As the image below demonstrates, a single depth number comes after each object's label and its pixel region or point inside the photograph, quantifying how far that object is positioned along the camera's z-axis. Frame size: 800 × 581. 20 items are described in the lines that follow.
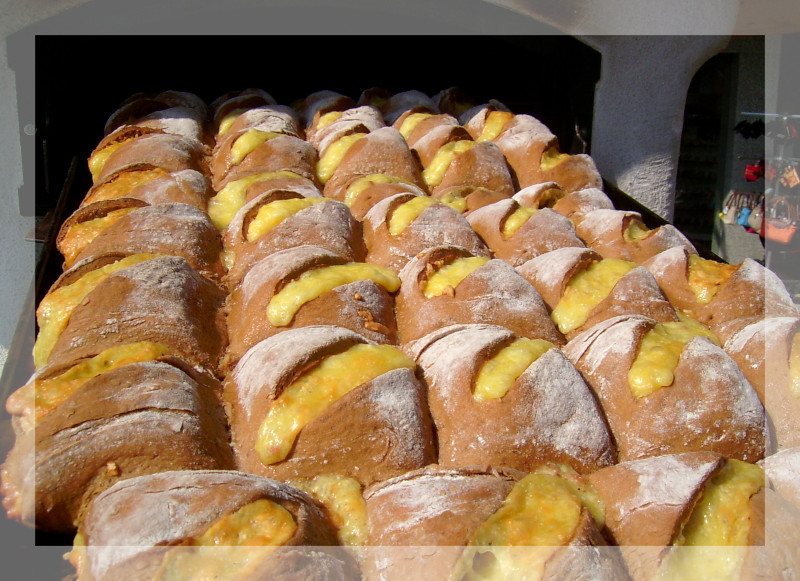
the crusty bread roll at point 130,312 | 0.62
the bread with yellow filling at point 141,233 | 0.72
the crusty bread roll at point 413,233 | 0.76
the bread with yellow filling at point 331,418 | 0.57
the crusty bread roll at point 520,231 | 0.79
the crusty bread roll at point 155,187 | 0.81
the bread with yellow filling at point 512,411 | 0.58
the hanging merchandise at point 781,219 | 1.86
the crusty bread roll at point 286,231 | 0.74
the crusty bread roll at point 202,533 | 0.49
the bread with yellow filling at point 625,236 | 0.82
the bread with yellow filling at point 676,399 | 0.60
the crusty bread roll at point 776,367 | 0.62
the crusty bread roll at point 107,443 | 0.53
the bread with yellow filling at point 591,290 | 0.70
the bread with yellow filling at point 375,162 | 0.91
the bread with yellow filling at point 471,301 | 0.68
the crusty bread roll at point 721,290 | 0.71
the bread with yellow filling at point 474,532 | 0.50
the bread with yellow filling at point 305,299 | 0.66
